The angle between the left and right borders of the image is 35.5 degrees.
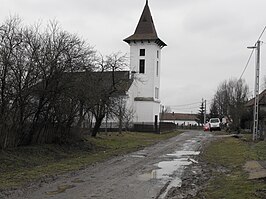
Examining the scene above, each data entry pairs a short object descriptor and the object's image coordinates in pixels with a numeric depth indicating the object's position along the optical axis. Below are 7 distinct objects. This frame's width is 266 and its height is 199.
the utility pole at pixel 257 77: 33.75
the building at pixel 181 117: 151.02
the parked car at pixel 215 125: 74.69
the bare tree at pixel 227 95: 93.00
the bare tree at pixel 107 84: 33.34
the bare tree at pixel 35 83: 19.72
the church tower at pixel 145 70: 72.00
